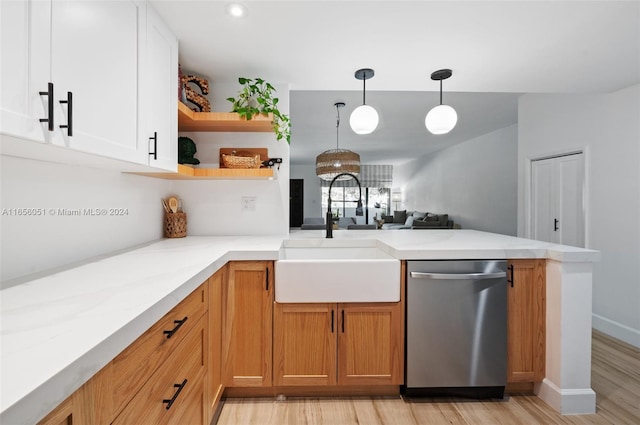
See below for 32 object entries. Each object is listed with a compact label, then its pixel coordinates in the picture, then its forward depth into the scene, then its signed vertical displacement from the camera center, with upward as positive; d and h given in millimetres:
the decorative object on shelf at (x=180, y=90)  2043 +779
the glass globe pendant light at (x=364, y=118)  2277 +678
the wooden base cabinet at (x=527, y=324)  1851 -651
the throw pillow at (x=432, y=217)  7496 -117
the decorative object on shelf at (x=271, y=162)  2283 +355
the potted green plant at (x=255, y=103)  2115 +733
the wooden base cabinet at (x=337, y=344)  1788 -754
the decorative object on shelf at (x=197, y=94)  2127 +804
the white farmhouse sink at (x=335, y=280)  1765 -386
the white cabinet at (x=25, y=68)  768 +367
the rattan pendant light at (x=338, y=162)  4402 +701
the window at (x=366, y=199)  11516 +455
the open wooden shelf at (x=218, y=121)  2101 +613
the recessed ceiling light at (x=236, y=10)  1576 +1021
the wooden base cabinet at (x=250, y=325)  1756 -643
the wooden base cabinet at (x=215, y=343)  1466 -657
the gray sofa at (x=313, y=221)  7816 -254
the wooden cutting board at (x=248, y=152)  2447 +460
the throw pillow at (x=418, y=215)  8246 -72
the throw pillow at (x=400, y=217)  9391 -148
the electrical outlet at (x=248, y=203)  2496 +59
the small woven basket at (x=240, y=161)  2252 +351
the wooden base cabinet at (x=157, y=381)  638 -451
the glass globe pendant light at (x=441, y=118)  2240 +676
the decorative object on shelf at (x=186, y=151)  2248 +420
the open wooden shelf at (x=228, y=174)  2166 +255
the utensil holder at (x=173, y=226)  2240 -116
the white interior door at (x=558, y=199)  3369 +163
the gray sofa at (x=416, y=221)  7070 -217
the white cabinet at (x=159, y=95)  1516 +600
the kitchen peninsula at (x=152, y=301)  542 -255
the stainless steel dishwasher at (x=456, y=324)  1787 -633
